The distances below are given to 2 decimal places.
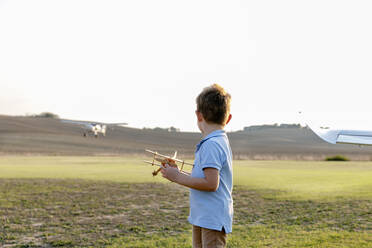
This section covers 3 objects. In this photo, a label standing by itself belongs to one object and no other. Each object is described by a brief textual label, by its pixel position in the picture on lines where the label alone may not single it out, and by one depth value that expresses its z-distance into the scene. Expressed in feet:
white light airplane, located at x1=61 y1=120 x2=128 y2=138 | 256.32
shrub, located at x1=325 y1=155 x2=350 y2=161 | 146.76
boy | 10.53
